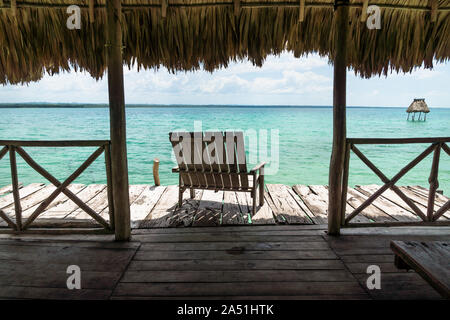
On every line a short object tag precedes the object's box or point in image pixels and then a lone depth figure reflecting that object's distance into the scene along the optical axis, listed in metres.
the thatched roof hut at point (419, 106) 26.71
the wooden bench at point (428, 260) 1.12
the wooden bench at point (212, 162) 3.08
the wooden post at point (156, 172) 4.66
